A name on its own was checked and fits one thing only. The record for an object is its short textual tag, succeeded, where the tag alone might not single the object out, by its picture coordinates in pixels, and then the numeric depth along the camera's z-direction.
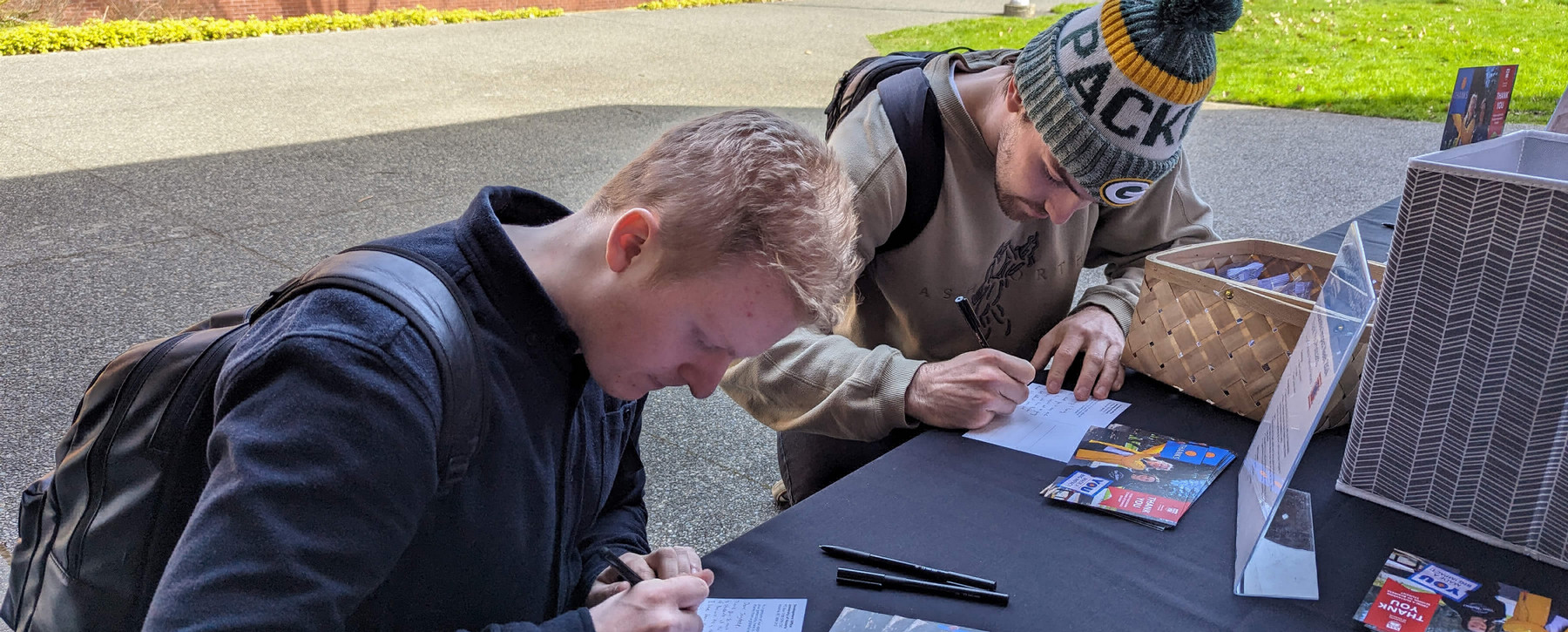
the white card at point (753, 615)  1.14
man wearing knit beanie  1.63
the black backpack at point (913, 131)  1.86
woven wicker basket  1.60
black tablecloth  1.17
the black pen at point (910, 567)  1.22
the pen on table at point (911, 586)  1.19
